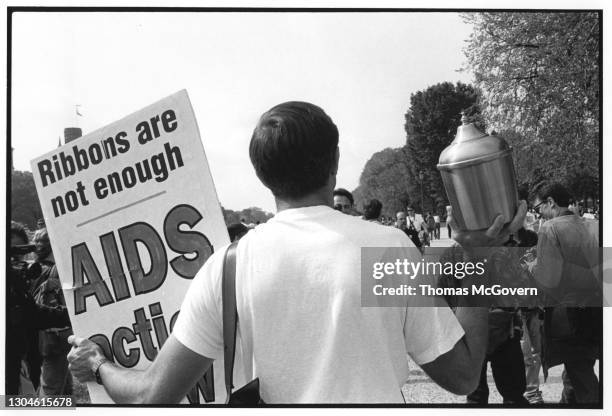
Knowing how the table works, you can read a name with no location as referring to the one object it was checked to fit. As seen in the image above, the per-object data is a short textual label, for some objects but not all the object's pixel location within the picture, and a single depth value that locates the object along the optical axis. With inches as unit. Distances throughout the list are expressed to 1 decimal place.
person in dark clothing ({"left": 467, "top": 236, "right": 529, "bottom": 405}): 154.9
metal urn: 79.1
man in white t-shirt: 57.0
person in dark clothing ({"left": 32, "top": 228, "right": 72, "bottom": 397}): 170.6
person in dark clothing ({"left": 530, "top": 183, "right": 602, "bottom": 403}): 148.1
